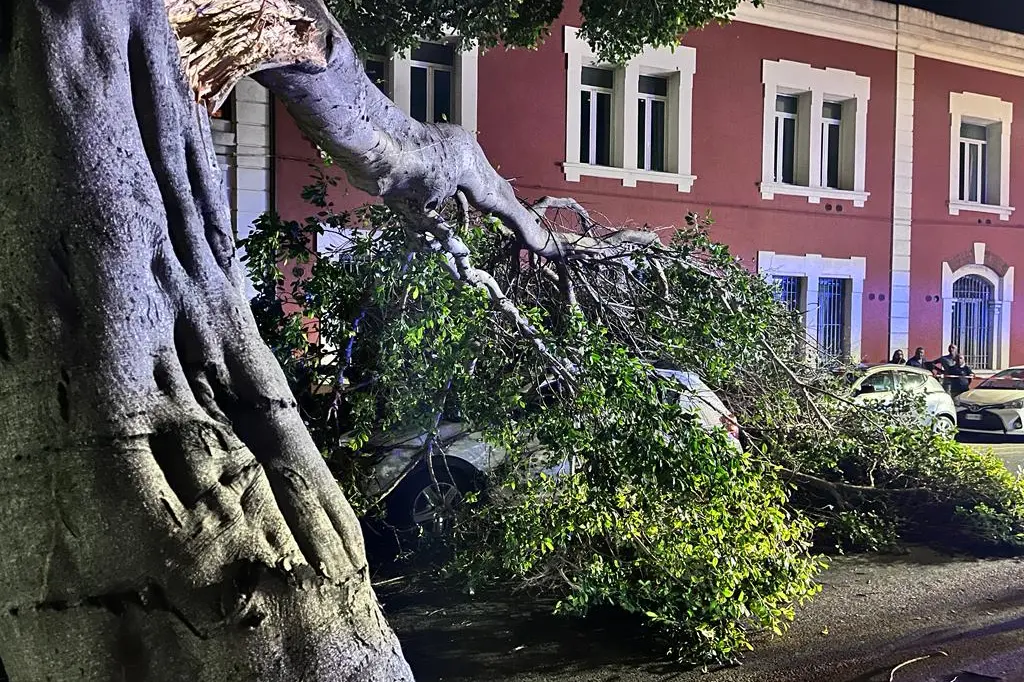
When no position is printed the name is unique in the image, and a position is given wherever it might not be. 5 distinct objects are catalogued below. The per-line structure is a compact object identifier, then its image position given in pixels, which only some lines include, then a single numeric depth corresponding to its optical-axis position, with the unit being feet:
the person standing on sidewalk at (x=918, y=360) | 57.26
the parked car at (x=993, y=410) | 47.83
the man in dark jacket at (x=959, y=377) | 57.47
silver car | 18.22
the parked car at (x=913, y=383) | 43.24
